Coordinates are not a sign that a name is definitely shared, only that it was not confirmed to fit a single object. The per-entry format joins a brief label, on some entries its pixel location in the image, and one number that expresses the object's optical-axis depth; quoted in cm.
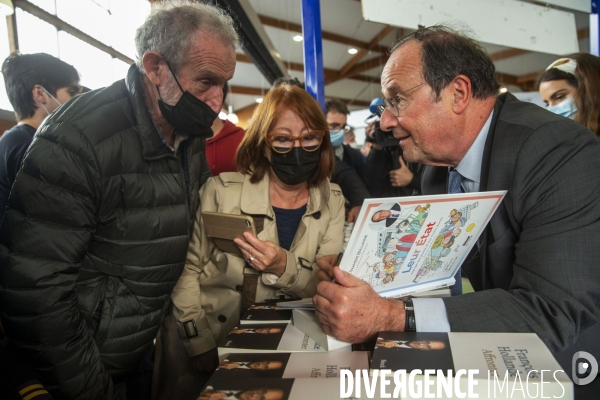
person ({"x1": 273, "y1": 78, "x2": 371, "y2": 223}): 243
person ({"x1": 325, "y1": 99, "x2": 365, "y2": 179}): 303
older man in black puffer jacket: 101
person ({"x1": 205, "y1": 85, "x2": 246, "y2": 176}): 249
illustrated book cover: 89
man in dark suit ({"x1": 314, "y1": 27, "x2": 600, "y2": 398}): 91
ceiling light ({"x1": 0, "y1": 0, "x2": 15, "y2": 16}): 269
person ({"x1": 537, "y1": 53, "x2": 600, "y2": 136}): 226
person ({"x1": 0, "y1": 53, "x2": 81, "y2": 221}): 224
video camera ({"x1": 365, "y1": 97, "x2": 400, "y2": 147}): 238
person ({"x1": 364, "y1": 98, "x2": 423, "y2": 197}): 275
